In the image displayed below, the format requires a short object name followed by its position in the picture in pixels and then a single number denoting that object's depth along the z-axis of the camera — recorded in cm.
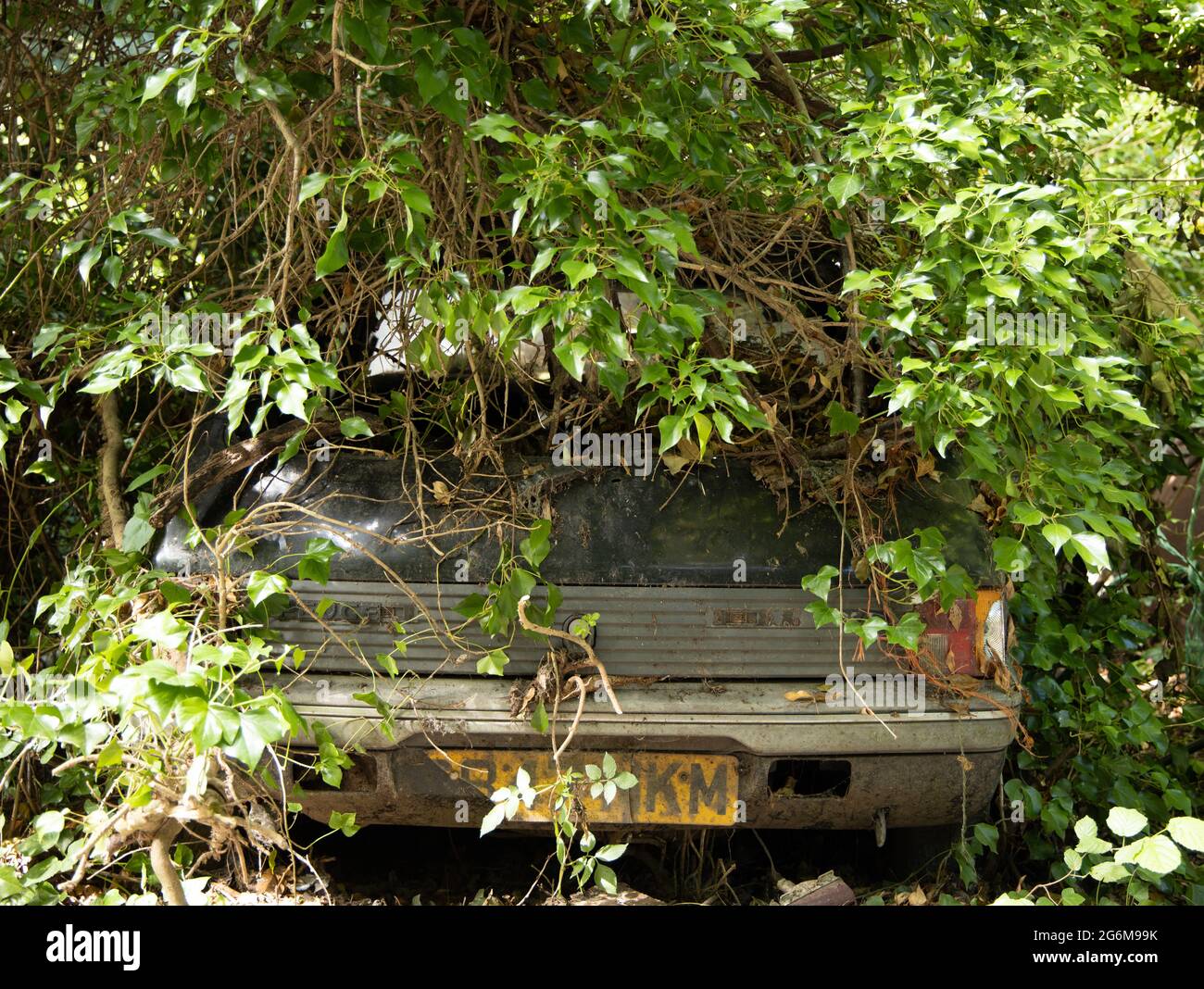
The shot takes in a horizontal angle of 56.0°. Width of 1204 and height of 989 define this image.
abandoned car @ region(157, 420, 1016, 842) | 288
